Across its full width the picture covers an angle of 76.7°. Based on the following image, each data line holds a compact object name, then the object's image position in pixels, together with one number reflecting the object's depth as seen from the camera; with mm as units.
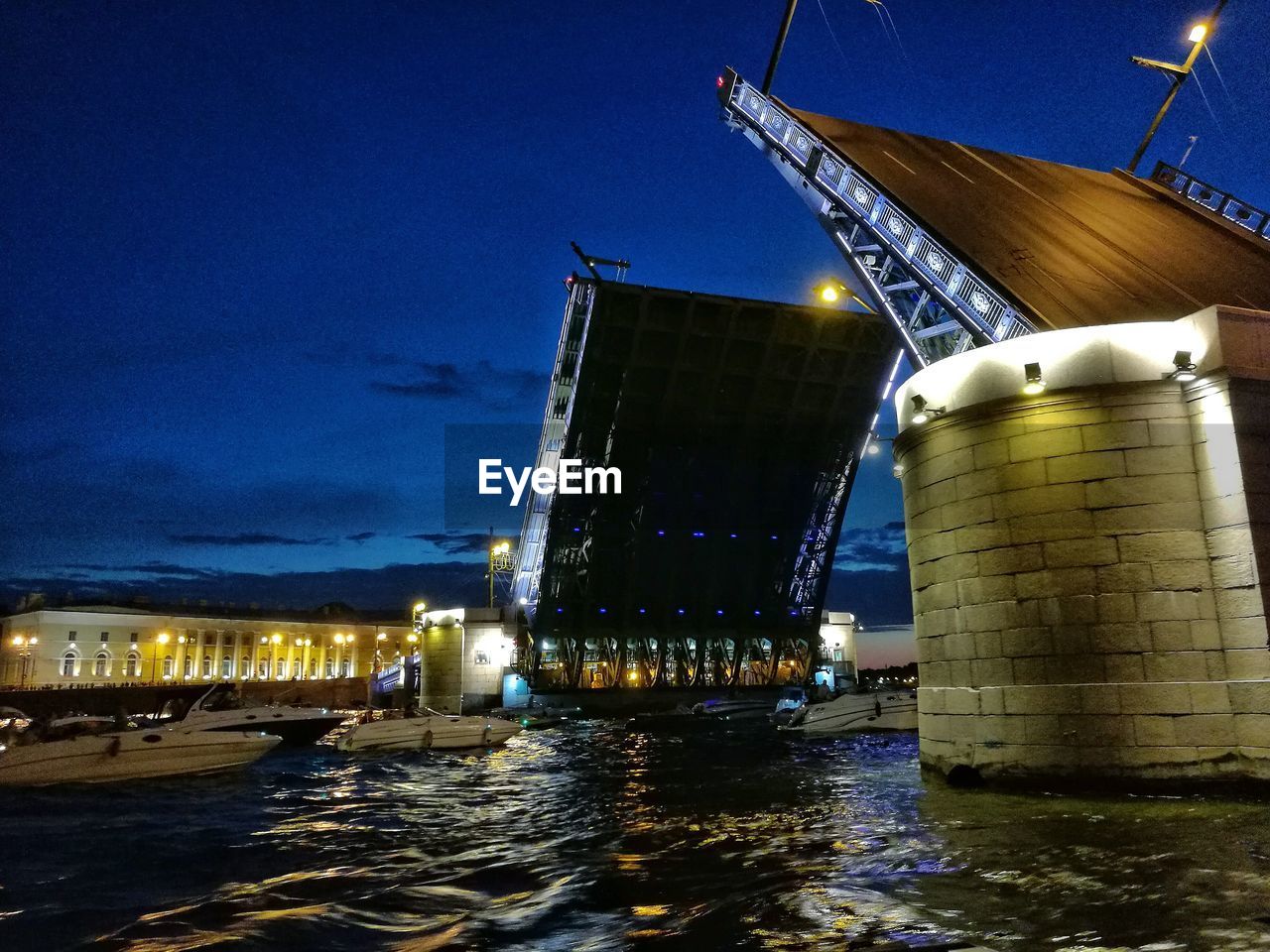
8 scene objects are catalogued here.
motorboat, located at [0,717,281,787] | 17656
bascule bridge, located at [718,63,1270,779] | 9539
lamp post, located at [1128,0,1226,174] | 16516
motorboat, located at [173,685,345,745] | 23953
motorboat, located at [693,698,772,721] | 43906
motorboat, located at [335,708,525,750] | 24859
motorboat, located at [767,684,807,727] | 36312
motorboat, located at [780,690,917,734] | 25062
